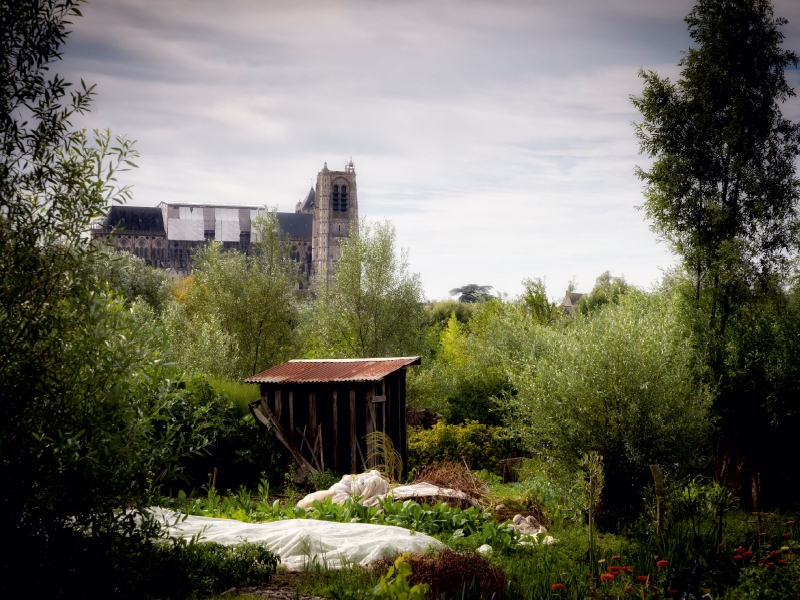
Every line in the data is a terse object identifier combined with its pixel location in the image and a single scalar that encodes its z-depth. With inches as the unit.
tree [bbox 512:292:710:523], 470.0
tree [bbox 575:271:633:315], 2145.9
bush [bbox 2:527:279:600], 244.1
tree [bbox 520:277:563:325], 1358.3
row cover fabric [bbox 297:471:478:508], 485.7
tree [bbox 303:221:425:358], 1207.6
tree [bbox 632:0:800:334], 620.1
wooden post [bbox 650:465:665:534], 398.0
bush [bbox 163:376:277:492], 632.4
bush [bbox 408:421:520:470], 794.8
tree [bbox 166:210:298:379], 1229.7
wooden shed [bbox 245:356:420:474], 658.8
